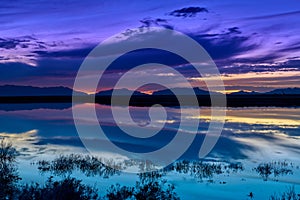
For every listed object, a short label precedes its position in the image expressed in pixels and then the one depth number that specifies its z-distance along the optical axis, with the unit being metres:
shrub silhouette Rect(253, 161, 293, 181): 15.87
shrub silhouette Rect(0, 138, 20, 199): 10.69
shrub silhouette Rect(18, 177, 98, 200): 9.39
